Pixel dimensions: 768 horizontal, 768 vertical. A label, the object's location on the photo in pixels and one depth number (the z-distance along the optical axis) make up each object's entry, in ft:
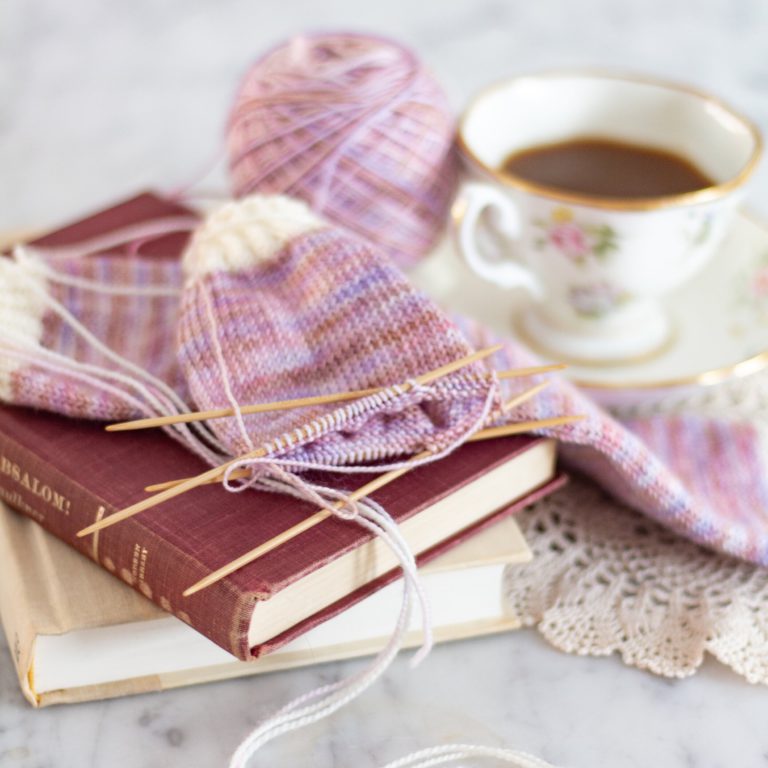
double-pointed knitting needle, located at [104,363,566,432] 2.73
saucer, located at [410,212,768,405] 3.15
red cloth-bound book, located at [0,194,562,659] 2.63
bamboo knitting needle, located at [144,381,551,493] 2.70
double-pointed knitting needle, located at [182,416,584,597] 2.62
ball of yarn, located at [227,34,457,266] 3.13
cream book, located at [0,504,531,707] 2.70
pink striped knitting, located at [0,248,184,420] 2.83
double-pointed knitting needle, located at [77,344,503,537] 2.67
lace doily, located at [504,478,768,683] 2.78
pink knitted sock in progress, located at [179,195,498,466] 2.74
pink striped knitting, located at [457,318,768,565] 2.84
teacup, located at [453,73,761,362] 3.11
